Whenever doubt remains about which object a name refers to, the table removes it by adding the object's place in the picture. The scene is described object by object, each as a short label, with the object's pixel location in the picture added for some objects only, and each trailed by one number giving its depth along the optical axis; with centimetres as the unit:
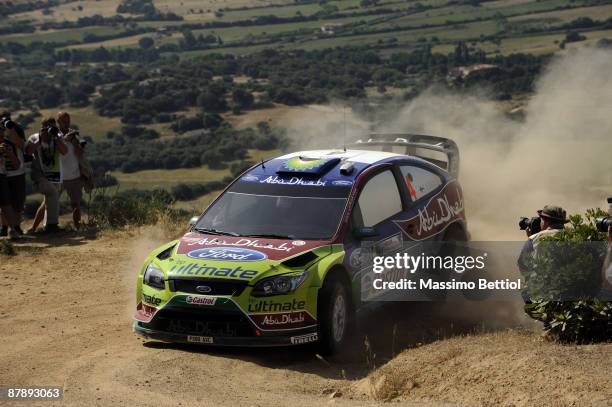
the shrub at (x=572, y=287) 1616
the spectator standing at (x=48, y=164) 2872
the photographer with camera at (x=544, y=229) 1756
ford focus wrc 1677
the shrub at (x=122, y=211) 3044
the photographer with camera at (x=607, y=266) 1561
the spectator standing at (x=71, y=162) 2923
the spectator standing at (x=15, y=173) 2817
